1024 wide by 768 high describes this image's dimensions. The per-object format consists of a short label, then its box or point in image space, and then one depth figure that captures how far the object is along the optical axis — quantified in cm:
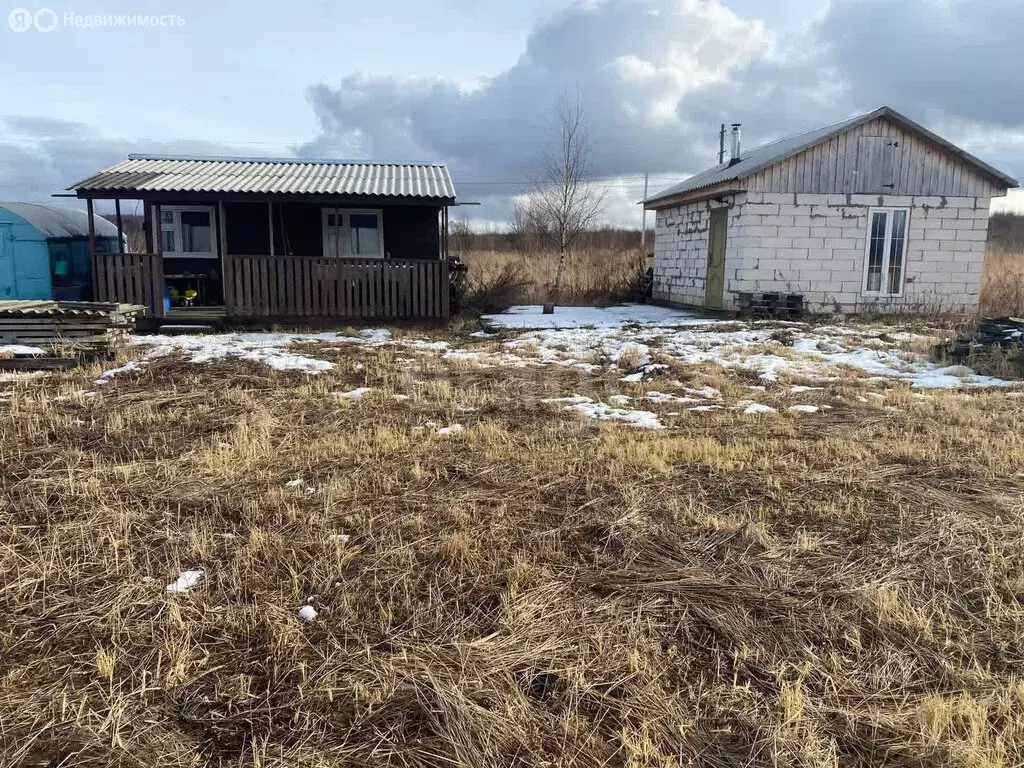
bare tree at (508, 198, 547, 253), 3722
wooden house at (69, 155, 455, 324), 1417
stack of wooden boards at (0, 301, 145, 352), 1035
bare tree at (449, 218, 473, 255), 3681
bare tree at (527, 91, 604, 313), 2381
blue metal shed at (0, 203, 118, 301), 1428
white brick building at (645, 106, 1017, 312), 1633
